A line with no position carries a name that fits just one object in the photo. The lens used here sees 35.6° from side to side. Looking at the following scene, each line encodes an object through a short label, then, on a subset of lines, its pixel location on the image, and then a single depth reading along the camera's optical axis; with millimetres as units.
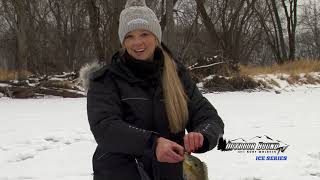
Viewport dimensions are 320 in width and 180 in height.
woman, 1914
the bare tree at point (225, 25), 18359
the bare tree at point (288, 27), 24877
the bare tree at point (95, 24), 14888
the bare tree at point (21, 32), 15059
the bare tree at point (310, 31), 40031
